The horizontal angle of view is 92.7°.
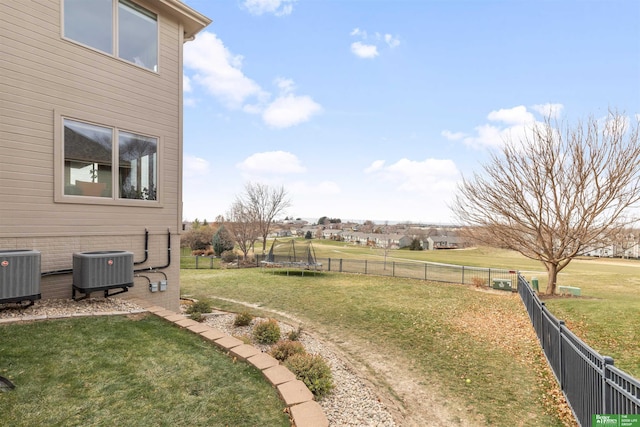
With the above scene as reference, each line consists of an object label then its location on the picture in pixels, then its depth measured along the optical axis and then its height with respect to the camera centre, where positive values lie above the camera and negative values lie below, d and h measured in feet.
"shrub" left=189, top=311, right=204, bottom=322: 19.85 -6.42
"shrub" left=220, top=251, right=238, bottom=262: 83.97 -10.52
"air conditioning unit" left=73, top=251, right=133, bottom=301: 16.63 -2.97
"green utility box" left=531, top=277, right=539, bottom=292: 43.54 -9.30
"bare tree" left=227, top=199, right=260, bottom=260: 95.66 -2.20
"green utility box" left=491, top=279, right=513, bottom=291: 45.85 -9.95
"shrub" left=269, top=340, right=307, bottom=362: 14.13 -6.23
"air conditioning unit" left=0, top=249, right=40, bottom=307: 14.07 -2.71
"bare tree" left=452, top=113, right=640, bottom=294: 34.14 +3.65
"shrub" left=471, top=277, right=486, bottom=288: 46.82 -9.82
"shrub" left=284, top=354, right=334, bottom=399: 11.25 -5.93
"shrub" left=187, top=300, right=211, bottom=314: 21.95 -6.47
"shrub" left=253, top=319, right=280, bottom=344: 17.25 -6.49
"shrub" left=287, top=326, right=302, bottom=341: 18.13 -7.08
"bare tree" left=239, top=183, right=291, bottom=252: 102.47 +5.93
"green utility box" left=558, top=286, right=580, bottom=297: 40.85 -9.91
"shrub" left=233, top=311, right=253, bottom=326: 20.11 -6.65
